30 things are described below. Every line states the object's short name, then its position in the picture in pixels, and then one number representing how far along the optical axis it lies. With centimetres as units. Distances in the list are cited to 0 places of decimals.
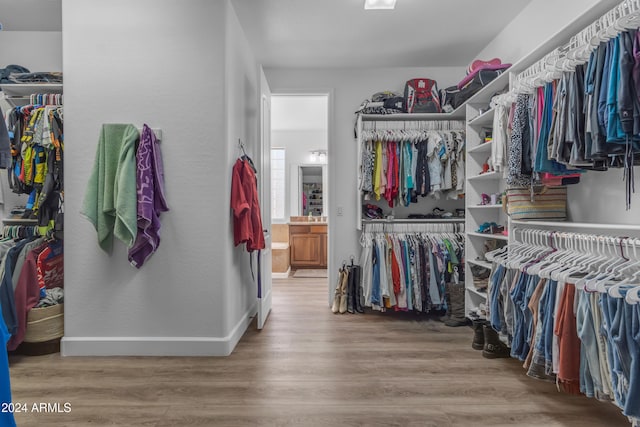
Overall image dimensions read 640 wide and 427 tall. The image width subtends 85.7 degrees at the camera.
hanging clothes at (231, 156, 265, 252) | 263
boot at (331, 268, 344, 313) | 361
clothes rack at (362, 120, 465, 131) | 359
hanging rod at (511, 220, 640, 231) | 159
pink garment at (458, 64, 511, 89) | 281
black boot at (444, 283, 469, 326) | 328
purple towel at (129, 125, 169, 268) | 230
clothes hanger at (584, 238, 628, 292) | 155
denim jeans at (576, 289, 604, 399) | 156
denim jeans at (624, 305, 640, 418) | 135
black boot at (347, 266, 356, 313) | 361
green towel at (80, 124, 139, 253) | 227
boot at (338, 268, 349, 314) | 359
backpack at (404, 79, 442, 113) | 360
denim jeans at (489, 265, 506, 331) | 234
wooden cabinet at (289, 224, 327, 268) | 610
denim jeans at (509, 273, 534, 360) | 208
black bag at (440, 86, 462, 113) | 348
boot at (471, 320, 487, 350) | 262
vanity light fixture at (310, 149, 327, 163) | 655
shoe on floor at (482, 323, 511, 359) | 247
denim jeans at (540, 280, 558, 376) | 180
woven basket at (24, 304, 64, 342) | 247
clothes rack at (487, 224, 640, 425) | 142
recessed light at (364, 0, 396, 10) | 265
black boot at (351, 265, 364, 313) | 362
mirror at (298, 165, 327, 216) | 662
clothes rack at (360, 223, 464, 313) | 335
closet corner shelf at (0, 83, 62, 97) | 274
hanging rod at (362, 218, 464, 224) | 361
